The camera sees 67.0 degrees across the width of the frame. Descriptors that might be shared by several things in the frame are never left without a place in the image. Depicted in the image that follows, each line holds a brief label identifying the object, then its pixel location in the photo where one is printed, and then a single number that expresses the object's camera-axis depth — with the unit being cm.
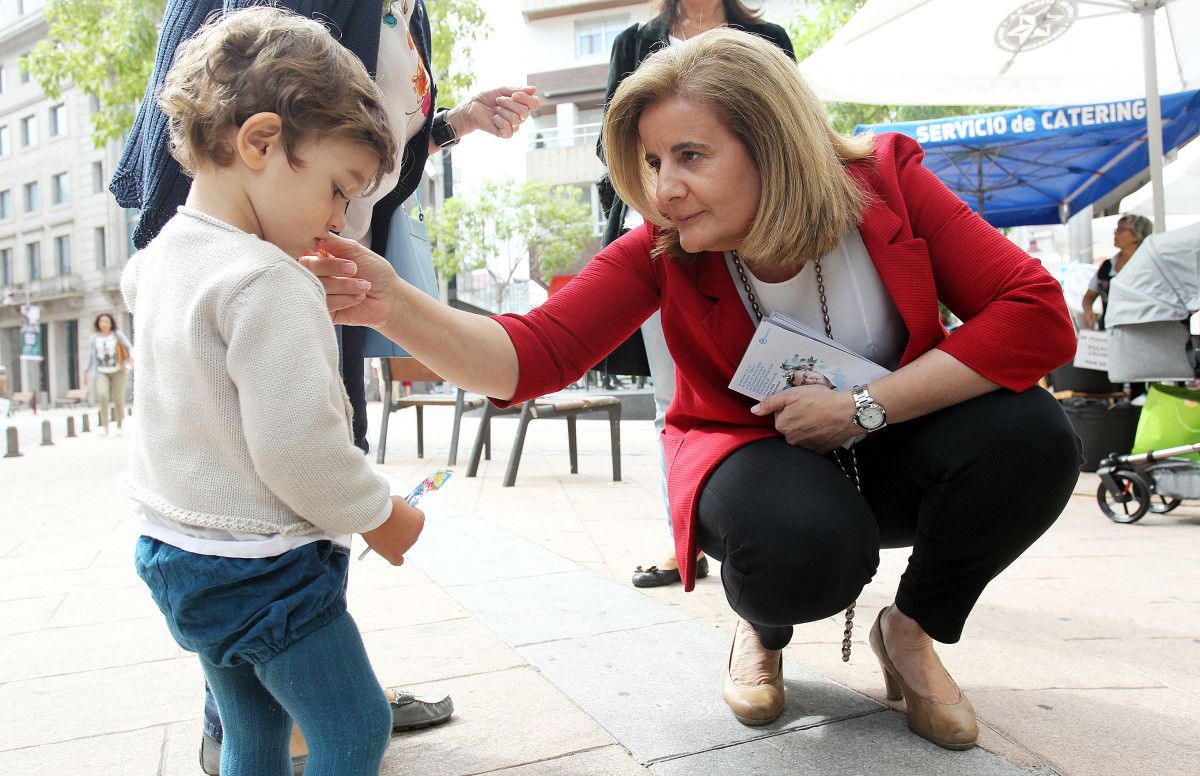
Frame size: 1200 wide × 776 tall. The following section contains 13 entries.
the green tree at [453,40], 1058
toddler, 114
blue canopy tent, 629
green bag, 420
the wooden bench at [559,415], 562
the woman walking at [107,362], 1264
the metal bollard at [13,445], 977
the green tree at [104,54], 969
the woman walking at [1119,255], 596
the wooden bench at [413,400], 658
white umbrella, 582
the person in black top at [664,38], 292
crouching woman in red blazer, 168
